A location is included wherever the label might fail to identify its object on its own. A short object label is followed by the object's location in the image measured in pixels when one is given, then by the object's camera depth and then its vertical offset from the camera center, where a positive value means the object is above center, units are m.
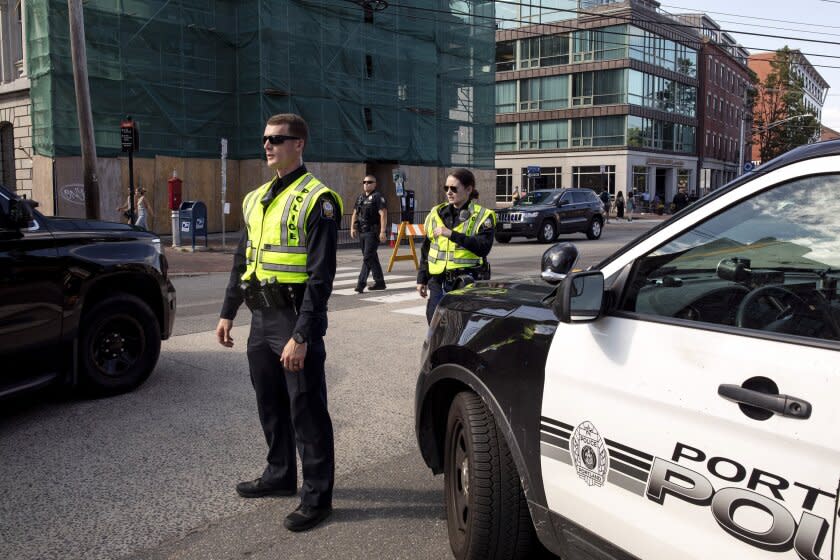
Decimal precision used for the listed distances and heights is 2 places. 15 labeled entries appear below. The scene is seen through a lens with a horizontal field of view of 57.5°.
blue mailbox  20.52 +0.00
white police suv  1.82 -0.50
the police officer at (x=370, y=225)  12.36 -0.11
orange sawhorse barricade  14.40 -0.26
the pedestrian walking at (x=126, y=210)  20.08 +0.21
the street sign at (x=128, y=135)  18.19 +1.97
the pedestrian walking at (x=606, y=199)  43.28 +1.09
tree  37.41 +6.66
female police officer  6.09 -0.16
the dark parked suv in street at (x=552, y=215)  24.48 +0.10
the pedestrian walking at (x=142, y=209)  20.33 +0.25
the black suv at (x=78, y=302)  4.97 -0.61
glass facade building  51.12 +8.43
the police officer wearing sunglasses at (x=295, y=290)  3.56 -0.34
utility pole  15.63 +2.86
